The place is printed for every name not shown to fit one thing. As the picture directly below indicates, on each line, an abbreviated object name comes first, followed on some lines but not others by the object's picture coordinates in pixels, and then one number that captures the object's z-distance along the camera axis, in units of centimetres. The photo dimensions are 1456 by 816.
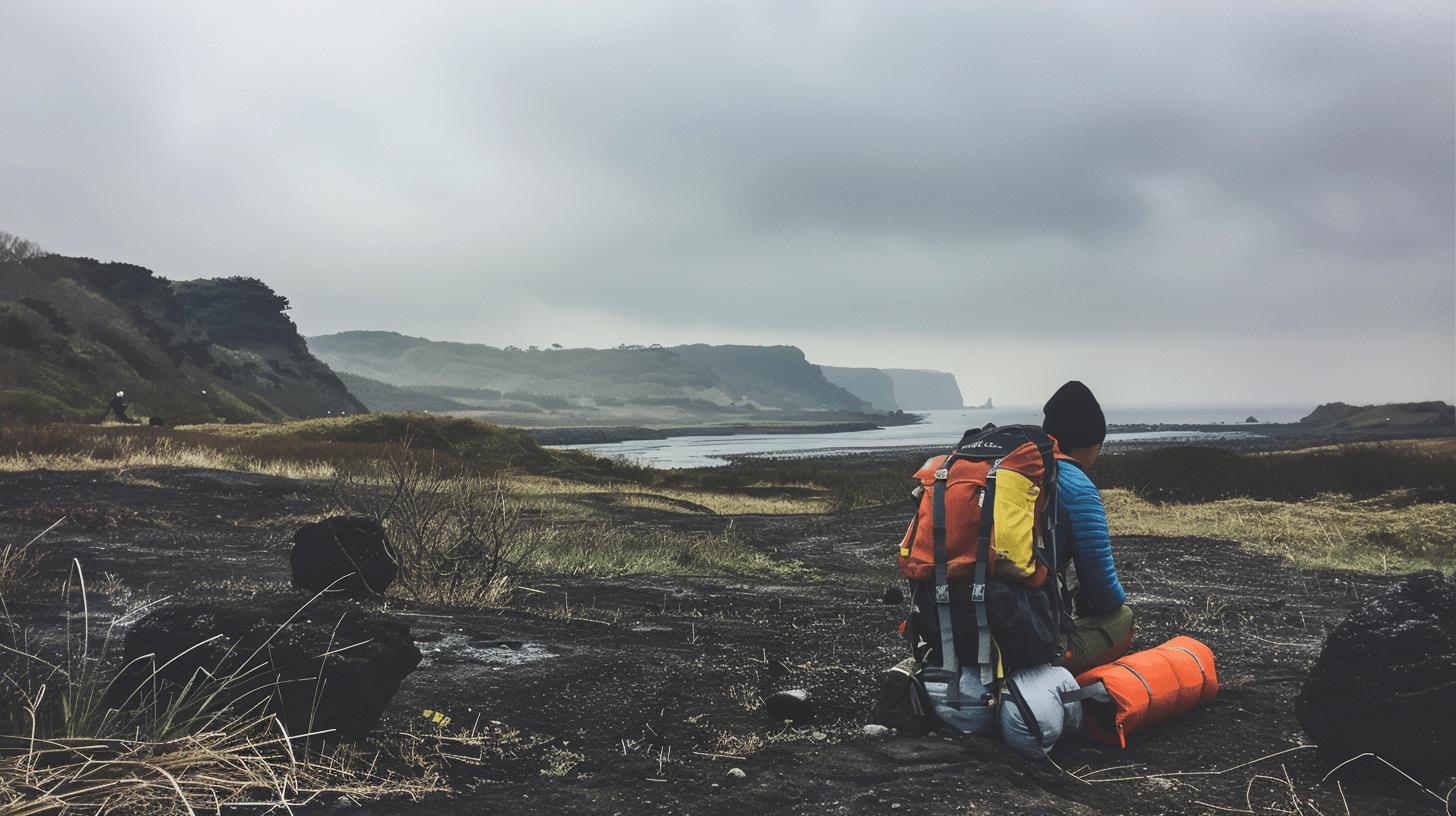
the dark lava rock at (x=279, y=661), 404
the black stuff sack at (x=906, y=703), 447
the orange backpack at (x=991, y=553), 402
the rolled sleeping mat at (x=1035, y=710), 411
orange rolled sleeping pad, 439
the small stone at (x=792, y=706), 503
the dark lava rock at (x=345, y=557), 740
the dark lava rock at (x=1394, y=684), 394
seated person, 438
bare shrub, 833
